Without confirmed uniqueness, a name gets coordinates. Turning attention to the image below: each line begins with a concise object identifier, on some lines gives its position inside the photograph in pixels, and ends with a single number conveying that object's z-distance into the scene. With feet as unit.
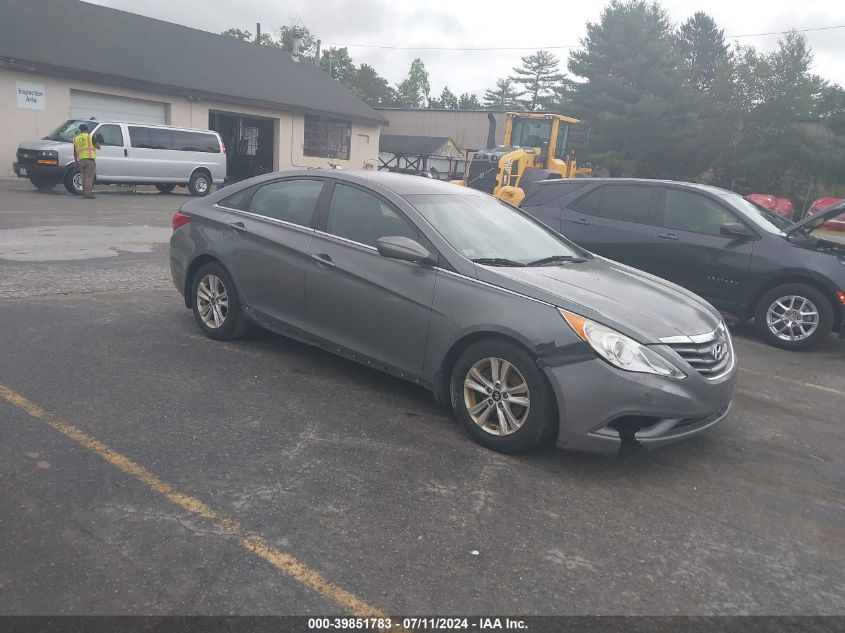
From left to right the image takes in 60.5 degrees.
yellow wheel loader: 61.87
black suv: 24.71
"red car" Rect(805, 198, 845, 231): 79.54
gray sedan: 13.28
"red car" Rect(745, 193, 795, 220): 83.41
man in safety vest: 56.65
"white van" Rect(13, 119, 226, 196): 59.11
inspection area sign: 71.56
